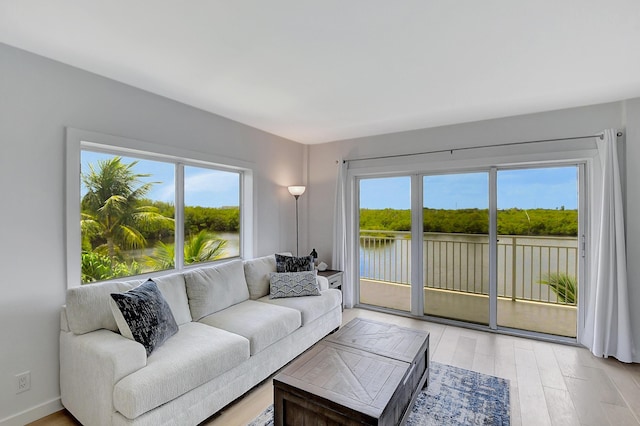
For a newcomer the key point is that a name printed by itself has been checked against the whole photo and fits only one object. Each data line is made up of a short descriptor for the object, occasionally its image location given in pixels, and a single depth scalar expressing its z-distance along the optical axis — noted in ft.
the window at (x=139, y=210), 7.78
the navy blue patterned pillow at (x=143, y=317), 6.40
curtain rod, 10.02
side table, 13.28
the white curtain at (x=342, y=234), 14.49
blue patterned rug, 6.78
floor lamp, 14.28
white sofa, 5.65
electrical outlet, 6.61
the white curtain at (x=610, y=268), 9.29
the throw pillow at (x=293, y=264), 11.62
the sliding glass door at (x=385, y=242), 13.84
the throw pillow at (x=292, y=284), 10.80
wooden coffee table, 5.12
